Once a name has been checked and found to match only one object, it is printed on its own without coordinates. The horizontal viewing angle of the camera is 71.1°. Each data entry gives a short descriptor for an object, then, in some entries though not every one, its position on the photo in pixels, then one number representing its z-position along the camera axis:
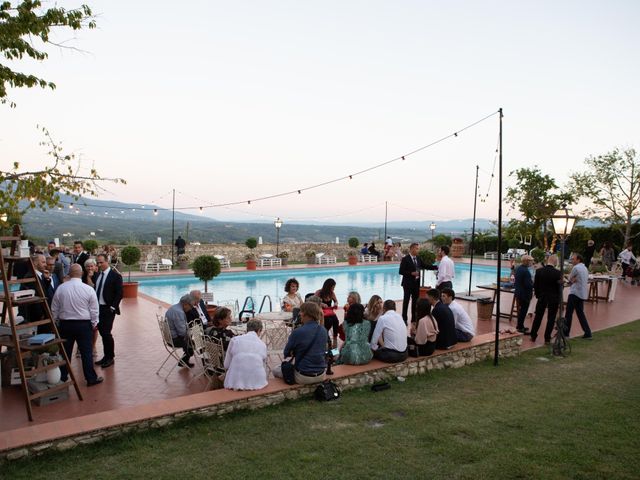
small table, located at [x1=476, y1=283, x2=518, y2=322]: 9.49
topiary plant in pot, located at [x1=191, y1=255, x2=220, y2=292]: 10.52
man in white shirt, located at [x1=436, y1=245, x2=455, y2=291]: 8.73
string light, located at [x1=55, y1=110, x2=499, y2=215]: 7.71
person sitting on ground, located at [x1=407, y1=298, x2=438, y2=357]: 5.84
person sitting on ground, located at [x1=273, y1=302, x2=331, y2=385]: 4.75
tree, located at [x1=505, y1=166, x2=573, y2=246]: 20.25
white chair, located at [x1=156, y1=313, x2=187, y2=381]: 5.53
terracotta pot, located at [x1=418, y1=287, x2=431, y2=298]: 10.96
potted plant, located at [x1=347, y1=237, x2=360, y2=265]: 23.12
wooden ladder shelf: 4.07
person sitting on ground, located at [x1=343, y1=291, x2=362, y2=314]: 6.06
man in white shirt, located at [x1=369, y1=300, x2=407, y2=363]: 5.56
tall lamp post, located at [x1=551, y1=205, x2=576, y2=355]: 6.83
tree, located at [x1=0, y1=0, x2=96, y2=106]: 5.01
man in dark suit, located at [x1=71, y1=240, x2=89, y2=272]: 9.37
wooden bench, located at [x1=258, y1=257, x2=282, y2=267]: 21.05
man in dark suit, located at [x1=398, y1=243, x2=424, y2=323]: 8.59
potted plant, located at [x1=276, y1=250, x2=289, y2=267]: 21.61
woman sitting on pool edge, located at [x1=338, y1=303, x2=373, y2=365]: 5.40
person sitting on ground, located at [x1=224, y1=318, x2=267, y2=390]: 4.56
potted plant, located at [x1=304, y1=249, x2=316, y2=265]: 22.25
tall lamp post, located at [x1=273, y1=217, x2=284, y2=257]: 21.02
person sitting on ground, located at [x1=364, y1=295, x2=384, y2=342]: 5.93
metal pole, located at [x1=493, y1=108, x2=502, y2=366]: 5.70
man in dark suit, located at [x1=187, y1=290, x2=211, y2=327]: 5.78
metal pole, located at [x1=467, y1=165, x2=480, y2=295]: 13.14
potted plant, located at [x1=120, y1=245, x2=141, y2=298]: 14.70
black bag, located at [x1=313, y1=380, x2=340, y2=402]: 4.75
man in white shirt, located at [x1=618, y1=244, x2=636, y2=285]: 16.08
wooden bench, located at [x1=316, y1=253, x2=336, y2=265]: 22.66
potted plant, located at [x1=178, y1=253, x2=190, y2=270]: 18.78
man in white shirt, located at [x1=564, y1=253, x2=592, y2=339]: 8.08
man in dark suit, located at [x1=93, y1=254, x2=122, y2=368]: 5.87
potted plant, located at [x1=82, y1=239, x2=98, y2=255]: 17.19
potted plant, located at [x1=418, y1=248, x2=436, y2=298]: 12.01
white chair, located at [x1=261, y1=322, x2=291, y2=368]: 5.79
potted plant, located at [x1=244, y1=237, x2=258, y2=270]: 21.25
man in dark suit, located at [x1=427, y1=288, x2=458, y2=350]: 6.13
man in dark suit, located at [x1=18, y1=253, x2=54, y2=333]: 5.61
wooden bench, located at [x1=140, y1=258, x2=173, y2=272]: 17.86
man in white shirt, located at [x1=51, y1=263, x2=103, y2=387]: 4.86
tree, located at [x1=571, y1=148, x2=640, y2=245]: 20.45
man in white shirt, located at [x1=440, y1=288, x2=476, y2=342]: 6.60
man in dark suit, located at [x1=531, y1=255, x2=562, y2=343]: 7.55
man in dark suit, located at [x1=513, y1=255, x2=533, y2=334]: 8.22
